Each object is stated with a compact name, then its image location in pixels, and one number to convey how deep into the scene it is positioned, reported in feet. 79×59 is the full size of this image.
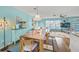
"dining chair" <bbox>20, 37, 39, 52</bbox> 3.29
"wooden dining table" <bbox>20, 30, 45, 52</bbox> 3.28
